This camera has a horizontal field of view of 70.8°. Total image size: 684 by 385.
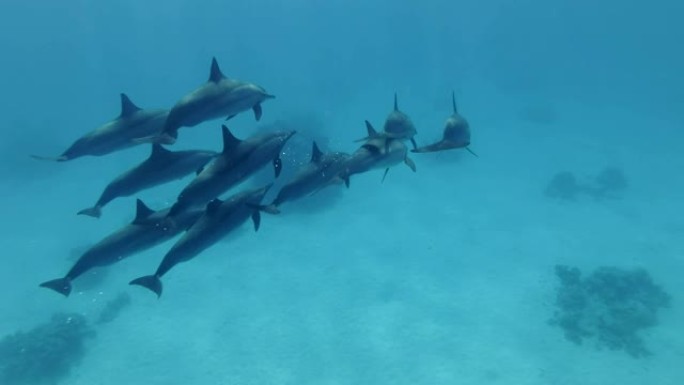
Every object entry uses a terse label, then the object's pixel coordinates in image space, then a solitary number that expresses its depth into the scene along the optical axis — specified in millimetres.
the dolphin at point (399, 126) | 7441
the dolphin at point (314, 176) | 5848
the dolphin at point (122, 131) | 6109
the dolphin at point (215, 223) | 5277
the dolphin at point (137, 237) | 5738
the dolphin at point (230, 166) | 5164
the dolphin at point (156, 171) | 5918
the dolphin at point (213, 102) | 5543
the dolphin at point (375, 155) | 6301
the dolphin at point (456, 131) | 6927
